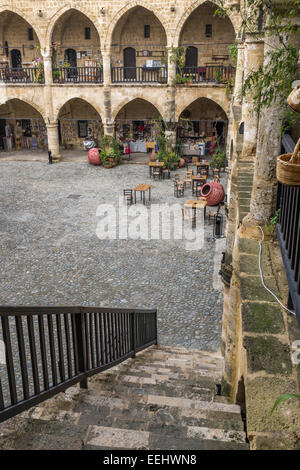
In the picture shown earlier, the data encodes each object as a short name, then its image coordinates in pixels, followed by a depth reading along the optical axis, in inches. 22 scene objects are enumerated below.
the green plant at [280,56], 141.3
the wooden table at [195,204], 521.2
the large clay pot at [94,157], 799.1
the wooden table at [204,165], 711.7
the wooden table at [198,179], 627.2
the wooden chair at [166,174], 711.7
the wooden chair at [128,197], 575.8
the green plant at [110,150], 786.8
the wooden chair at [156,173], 704.2
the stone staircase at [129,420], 102.3
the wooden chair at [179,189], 615.5
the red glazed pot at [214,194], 570.8
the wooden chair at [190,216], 512.7
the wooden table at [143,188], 577.7
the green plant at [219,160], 732.7
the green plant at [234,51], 505.4
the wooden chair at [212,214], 519.4
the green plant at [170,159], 762.8
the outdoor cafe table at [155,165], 713.1
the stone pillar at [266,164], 159.6
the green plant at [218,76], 737.0
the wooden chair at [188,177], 652.3
